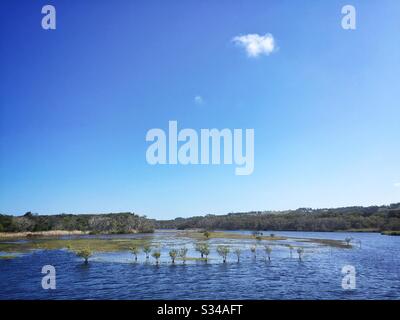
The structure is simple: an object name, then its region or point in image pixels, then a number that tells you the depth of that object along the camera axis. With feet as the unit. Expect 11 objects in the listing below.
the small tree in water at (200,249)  128.20
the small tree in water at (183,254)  124.49
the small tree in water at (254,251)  140.51
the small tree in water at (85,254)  123.13
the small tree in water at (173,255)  118.52
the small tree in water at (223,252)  123.04
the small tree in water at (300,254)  130.00
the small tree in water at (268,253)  130.70
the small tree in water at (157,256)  118.52
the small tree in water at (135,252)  130.04
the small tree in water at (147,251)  133.11
